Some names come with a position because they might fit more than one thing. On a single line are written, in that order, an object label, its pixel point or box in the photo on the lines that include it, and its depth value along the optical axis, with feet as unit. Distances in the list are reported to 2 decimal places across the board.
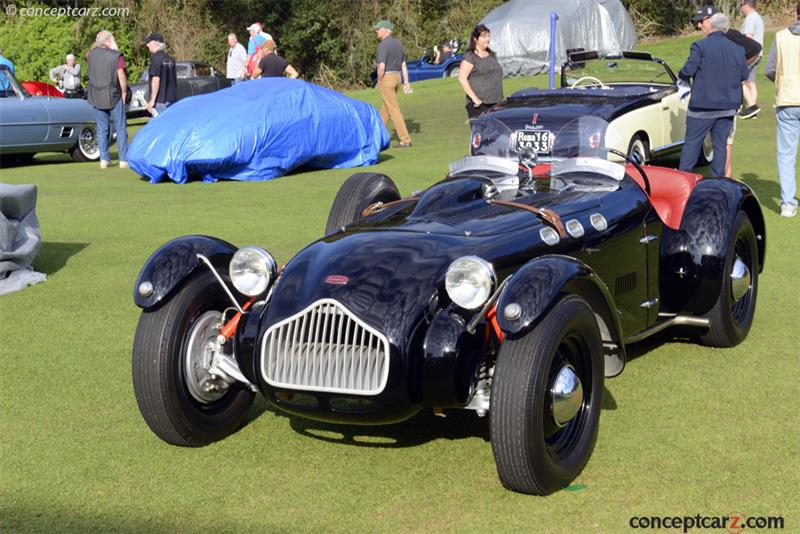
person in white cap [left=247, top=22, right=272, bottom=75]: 60.50
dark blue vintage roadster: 13.43
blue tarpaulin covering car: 44.70
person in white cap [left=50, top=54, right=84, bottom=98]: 81.82
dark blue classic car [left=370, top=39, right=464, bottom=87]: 102.17
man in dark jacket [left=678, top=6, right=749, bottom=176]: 31.65
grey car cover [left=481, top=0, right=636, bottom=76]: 90.12
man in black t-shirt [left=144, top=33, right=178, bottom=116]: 54.49
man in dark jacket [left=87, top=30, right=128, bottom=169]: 49.21
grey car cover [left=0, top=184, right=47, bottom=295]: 25.95
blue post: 65.05
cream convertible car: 35.91
